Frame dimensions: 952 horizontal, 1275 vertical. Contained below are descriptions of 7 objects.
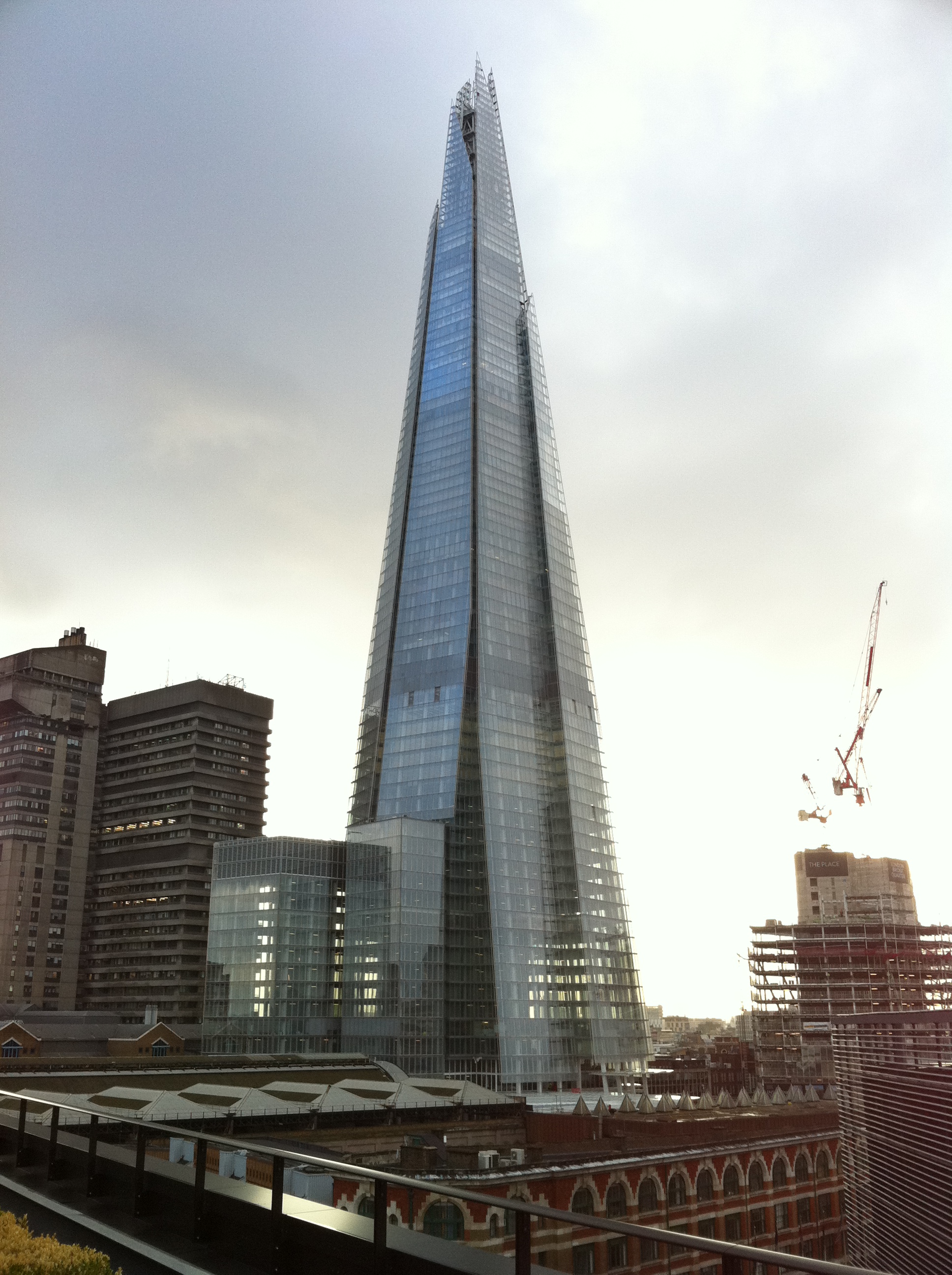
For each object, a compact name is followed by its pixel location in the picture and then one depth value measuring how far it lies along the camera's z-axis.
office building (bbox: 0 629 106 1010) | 184.12
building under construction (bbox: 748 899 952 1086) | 187.12
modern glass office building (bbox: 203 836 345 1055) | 119.81
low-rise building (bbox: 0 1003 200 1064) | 116.31
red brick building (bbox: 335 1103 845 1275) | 10.34
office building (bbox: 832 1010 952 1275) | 51.72
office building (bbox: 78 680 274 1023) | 188.50
